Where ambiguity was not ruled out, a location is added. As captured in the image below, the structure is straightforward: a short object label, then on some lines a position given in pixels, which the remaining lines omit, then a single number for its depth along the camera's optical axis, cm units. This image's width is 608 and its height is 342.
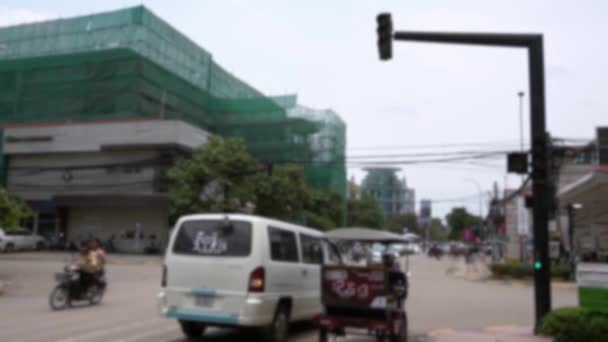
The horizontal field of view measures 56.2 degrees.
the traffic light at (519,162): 1162
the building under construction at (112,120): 4241
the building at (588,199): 1911
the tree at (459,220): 9388
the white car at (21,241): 3888
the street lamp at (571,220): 2822
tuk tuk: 910
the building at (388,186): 17038
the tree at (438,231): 13350
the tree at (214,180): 3641
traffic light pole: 1117
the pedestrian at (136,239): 4112
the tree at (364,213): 8144
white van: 864
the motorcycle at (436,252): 6190
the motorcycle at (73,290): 1395
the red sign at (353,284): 914
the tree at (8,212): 2030
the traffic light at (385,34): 1051
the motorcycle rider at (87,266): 1467
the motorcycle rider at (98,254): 1502
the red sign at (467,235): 3936
